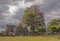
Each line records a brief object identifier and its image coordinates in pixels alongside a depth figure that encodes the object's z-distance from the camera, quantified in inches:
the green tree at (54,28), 1209.9
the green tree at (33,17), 1084.1
